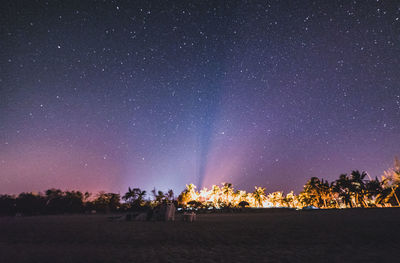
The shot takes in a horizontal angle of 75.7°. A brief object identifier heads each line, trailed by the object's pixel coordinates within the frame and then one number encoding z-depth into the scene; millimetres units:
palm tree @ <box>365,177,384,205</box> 73125
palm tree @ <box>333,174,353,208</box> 77500
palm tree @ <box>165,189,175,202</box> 90438
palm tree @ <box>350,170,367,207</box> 75812
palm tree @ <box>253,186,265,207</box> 106625
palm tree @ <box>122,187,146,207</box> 88612
